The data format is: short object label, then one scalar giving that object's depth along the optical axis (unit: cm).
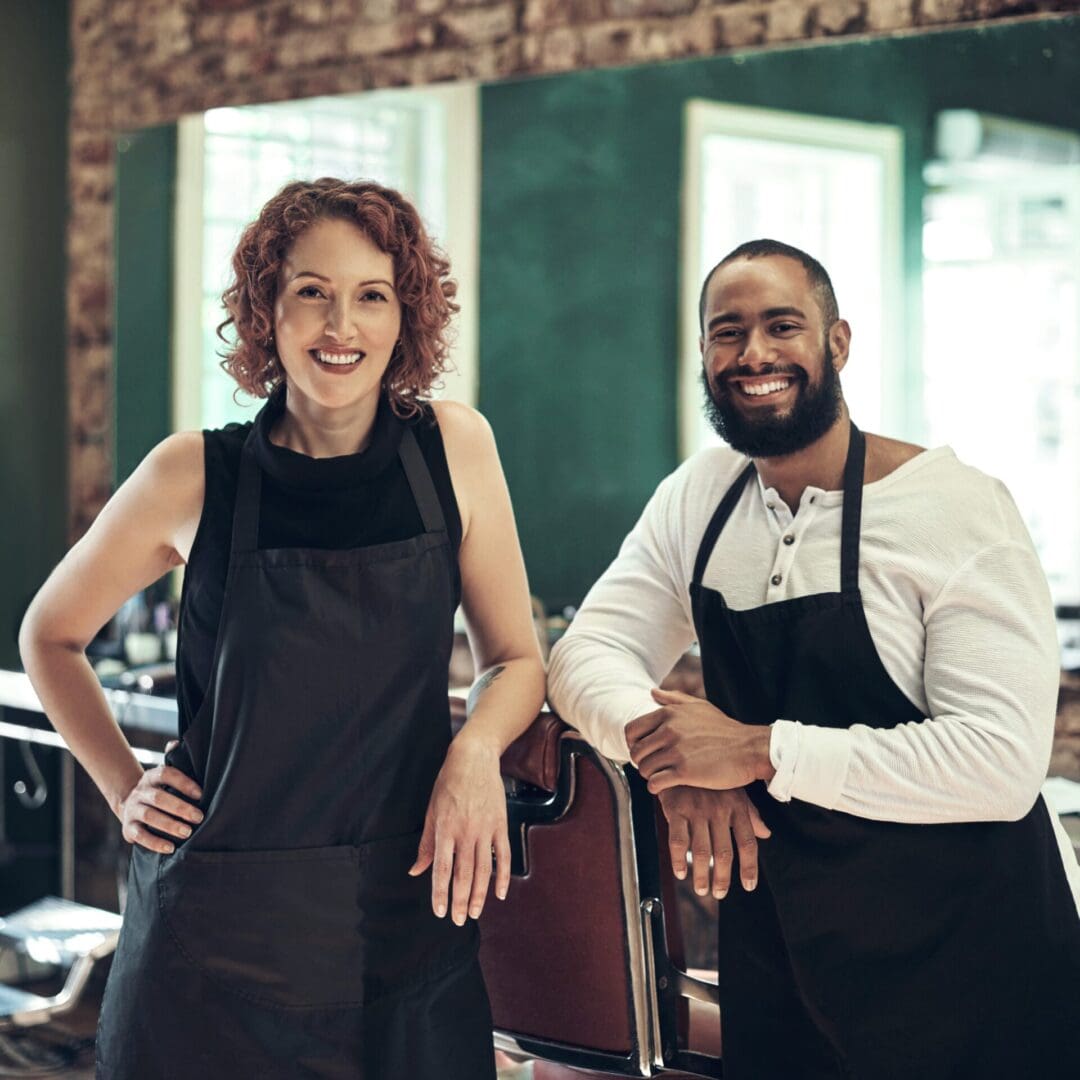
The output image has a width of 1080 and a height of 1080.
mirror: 294
